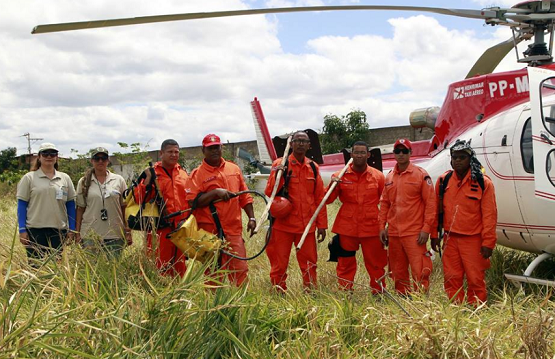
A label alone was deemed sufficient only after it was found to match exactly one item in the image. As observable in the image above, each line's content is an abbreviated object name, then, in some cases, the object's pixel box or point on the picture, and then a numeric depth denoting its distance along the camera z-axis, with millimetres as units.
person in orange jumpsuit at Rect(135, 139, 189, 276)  5793
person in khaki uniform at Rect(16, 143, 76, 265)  5648
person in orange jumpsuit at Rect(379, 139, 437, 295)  5754
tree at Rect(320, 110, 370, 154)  20984
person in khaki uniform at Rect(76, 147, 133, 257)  5793
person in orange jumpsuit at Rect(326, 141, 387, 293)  6195
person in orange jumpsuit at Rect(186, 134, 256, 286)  5680
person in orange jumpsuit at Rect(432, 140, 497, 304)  5383
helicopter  4891
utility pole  26478
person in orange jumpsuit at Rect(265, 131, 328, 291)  6160
